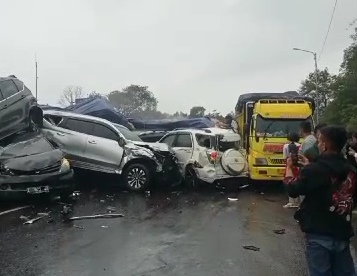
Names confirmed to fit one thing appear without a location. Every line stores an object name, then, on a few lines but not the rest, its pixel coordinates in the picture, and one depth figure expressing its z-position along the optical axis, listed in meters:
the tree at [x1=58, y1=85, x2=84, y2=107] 61.70
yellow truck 13.69
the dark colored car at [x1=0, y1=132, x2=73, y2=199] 10.05
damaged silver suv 13.35
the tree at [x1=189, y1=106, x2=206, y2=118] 63.56
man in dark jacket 3.72
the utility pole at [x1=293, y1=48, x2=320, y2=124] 47.34
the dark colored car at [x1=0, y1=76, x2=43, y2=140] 12.28
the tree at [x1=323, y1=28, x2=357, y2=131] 43.34
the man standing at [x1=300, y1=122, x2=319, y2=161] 8.02
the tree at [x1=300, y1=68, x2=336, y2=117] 58.69
